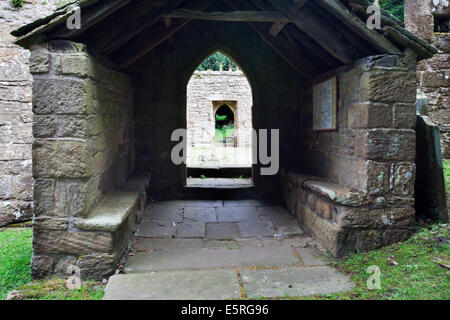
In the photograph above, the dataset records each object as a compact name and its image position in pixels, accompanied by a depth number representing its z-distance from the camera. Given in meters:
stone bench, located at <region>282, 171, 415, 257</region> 3.18
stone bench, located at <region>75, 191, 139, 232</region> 2.82
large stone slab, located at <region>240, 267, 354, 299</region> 2.60
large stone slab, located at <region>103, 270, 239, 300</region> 2.51
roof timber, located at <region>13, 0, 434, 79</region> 2.81
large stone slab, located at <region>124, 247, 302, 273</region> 3.14
